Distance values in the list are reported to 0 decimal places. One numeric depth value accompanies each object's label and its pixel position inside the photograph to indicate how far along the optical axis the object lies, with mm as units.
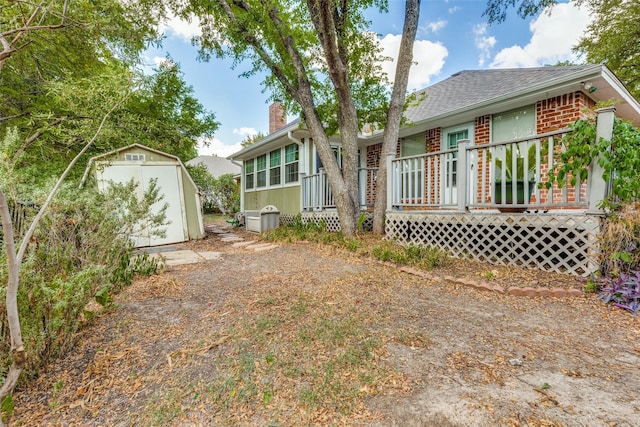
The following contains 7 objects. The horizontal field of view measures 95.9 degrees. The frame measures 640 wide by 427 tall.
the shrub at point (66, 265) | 1881
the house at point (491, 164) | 3637
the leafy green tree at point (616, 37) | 11555
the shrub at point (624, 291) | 2696
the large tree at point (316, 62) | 5949
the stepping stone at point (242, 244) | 6825
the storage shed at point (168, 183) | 6961
